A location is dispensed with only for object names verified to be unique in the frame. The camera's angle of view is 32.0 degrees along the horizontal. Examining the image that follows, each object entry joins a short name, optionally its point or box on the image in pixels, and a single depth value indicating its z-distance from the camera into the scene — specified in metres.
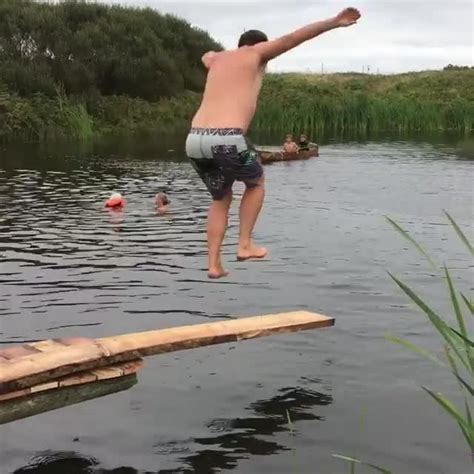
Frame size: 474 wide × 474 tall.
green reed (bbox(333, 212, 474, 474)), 3.72
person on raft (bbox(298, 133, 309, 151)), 34.82
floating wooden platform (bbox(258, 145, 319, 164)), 33.12
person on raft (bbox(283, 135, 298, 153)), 33.38
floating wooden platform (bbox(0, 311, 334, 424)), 6.27
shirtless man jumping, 6.53
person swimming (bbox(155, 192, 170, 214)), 21.25
